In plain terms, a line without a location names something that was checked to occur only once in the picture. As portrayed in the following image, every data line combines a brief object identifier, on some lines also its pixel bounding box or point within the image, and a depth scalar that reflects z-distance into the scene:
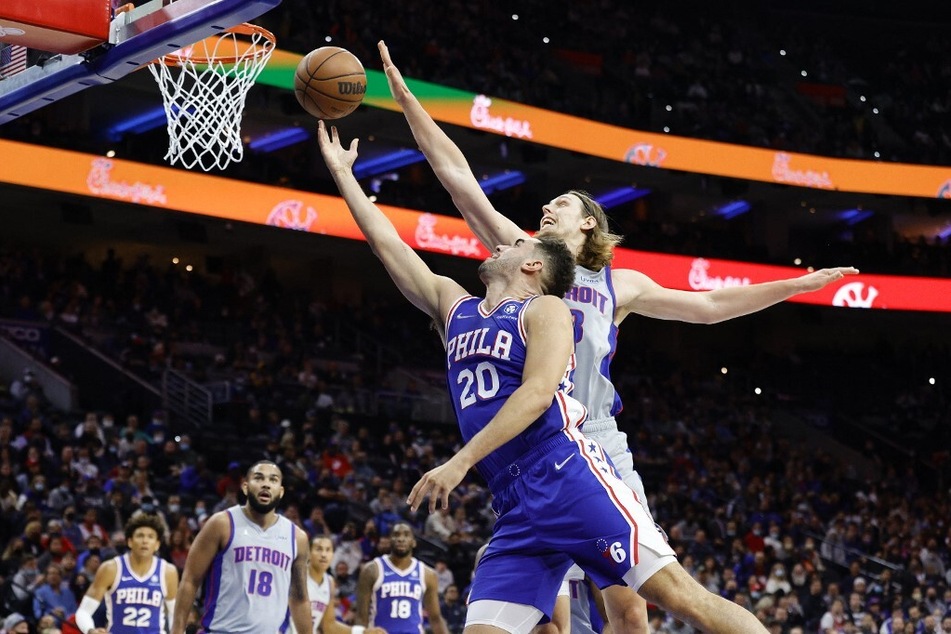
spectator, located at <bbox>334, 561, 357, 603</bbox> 14.13
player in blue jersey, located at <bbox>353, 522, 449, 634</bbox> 10.11
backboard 5.66
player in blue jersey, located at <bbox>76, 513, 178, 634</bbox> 8.79
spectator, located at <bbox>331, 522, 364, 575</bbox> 14.59
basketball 6.19
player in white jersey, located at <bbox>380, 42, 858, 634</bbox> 5.23
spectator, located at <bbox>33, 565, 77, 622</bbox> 11.51
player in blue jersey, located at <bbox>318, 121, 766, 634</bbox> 3.96
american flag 6.77
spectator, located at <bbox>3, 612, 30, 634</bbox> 10.51
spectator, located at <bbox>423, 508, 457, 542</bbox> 16.64
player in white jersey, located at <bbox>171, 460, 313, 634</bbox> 7.57
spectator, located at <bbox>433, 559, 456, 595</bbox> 15.02
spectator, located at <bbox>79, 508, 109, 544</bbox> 13.32
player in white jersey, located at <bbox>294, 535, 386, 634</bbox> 9.99
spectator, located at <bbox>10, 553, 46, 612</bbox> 11.48
